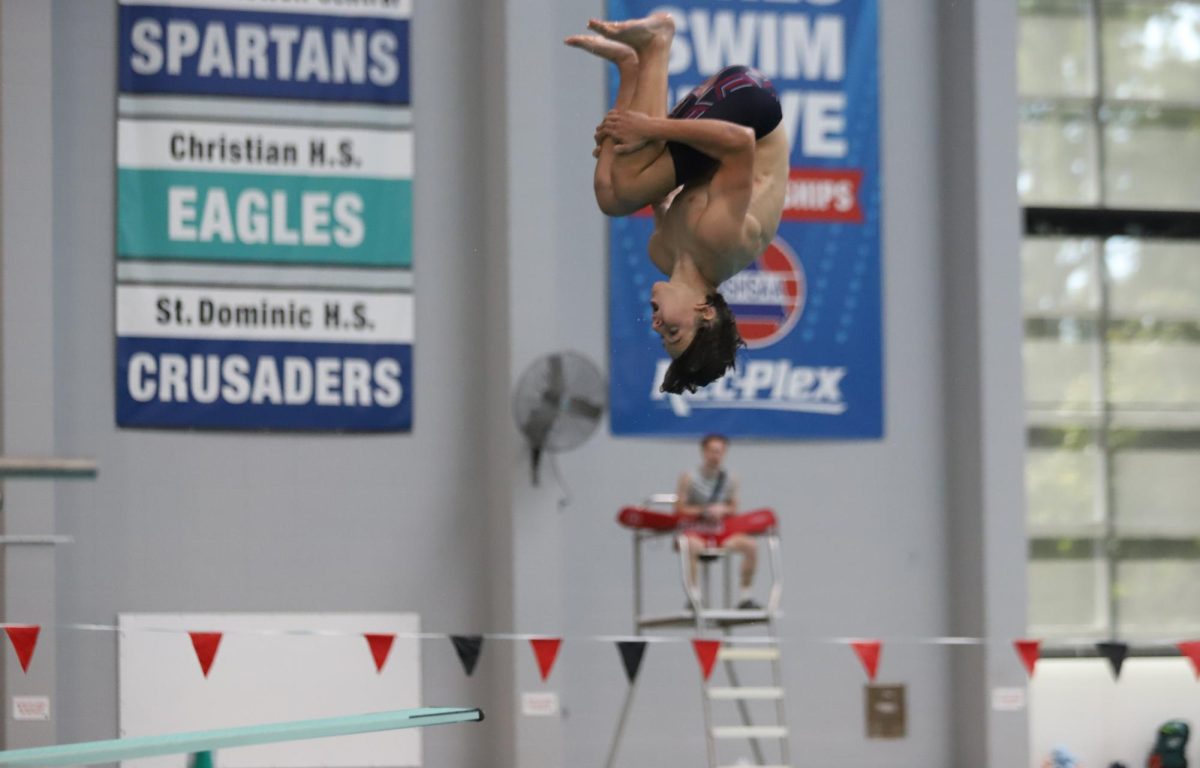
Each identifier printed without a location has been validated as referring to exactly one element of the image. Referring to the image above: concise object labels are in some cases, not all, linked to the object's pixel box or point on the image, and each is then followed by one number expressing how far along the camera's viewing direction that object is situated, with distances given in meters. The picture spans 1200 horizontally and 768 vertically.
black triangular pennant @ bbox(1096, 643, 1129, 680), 15.42
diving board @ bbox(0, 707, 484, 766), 10.47
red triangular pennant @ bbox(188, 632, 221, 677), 15.48
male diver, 9.94
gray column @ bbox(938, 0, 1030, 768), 19.64
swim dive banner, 19.53
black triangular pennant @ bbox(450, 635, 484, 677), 15.44
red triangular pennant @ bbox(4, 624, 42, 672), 15.56
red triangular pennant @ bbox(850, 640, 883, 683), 16.05
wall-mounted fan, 17.45
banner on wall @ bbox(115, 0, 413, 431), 18.69
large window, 20.69
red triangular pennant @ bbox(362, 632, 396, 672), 16.45
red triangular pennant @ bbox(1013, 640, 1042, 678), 15.87
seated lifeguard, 17.86
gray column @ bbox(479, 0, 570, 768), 18.50
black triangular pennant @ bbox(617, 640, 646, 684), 15.85
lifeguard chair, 17.41
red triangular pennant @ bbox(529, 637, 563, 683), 16.75
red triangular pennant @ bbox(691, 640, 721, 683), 16.33
